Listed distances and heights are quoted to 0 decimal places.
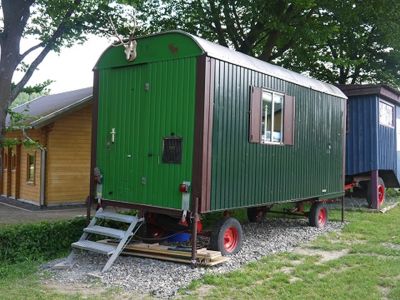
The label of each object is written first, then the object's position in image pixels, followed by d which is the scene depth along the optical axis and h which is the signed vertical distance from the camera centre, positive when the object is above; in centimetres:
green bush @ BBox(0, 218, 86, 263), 724 -132
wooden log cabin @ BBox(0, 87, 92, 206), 1410 +15
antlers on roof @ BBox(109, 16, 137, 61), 789 +204
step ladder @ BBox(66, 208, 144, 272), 687 -115
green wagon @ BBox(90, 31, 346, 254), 707 +56
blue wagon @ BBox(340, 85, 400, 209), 1407 +101
